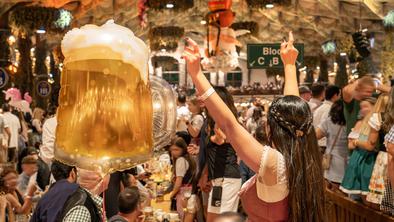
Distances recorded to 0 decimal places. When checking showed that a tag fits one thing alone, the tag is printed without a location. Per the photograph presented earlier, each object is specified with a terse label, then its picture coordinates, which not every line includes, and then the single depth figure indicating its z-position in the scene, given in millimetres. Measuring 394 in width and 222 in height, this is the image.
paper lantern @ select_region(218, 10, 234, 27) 9836
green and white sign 10070
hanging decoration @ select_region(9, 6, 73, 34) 12664
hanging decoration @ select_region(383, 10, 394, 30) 12730
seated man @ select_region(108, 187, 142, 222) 3957
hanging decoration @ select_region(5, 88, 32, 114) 12233
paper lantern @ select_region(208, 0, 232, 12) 9906
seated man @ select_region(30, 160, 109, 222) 2260
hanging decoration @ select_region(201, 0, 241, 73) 9875
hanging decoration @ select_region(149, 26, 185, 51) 18781
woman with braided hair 2355
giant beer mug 1833
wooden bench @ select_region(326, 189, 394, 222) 4043
